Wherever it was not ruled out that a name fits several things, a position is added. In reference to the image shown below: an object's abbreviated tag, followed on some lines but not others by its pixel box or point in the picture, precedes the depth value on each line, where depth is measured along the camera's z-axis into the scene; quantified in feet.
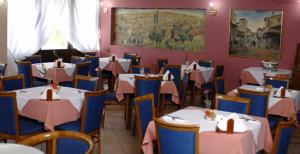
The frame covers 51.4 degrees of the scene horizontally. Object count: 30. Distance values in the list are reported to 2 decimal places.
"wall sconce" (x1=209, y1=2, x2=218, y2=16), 25.23
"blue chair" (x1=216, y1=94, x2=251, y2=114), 11.46
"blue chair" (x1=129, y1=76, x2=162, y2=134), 15.48
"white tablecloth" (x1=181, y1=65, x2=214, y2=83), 20.91
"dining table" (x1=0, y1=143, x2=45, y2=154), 6.27
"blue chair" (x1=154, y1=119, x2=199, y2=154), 8.31
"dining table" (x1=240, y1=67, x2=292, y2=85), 20.22
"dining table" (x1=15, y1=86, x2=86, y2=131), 11.47
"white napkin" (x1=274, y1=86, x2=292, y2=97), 14.29
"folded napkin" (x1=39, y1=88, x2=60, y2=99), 11.99
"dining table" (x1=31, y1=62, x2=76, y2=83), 19.73
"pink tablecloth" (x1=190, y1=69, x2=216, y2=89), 20.61
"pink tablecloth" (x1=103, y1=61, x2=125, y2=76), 23.34
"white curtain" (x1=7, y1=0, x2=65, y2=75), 25.35
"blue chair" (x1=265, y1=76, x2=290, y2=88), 16.60
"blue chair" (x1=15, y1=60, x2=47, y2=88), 18.94
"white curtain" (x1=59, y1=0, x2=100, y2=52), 28.86
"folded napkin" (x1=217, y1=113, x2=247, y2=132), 9.14
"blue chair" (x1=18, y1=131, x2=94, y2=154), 7.04
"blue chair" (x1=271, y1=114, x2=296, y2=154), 8.76
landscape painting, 26.32
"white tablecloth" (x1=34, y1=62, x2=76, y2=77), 19.90
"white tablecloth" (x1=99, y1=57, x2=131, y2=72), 23.54
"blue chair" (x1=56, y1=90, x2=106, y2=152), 11.74
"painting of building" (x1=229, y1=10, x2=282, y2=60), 23.02
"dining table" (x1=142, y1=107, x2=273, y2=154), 8.70
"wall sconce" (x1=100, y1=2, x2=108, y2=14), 30.79
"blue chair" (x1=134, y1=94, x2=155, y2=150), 10.53
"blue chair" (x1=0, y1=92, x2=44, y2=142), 11.12
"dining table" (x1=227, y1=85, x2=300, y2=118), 13.90
